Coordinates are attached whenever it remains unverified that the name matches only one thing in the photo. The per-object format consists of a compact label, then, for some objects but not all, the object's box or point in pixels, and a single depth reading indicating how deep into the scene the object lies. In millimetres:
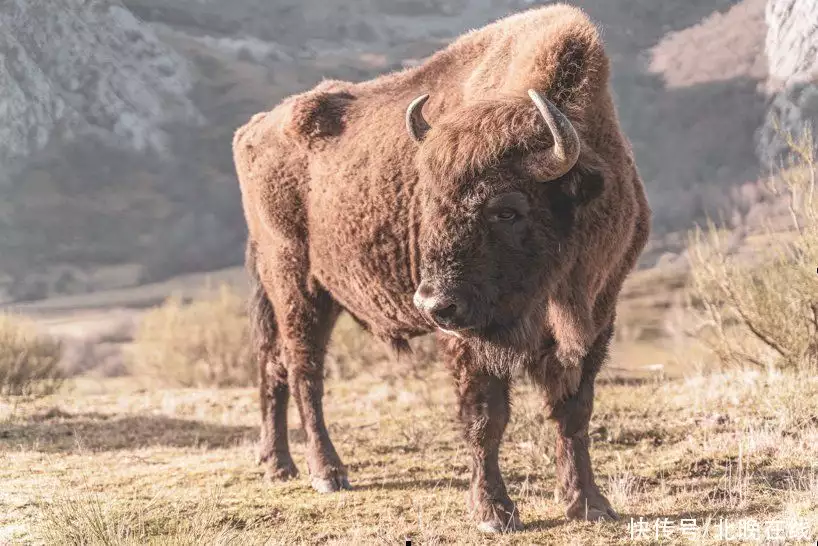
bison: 8945
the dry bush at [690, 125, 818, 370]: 19406
